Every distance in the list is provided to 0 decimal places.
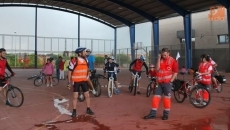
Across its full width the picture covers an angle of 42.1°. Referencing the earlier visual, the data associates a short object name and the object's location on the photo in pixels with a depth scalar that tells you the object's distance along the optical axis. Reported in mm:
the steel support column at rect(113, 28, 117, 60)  47144
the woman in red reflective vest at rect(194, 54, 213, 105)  10242
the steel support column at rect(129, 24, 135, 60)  42178
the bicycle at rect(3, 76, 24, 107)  9844
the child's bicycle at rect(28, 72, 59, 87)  17775
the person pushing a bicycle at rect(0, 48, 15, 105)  9852
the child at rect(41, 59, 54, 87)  17156
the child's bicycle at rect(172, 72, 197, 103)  10398
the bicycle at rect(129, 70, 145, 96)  12703
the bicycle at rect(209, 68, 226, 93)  13367
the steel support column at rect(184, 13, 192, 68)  31234
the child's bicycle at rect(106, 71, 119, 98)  12184
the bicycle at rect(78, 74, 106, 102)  12305
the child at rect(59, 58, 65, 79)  21844
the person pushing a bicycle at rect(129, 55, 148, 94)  12911
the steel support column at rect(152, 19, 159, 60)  36800
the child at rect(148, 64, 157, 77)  12427
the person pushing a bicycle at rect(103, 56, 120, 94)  12414
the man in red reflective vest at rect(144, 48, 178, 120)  7797
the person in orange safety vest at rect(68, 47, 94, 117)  8164
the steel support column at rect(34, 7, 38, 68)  47384
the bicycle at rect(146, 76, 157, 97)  12227
